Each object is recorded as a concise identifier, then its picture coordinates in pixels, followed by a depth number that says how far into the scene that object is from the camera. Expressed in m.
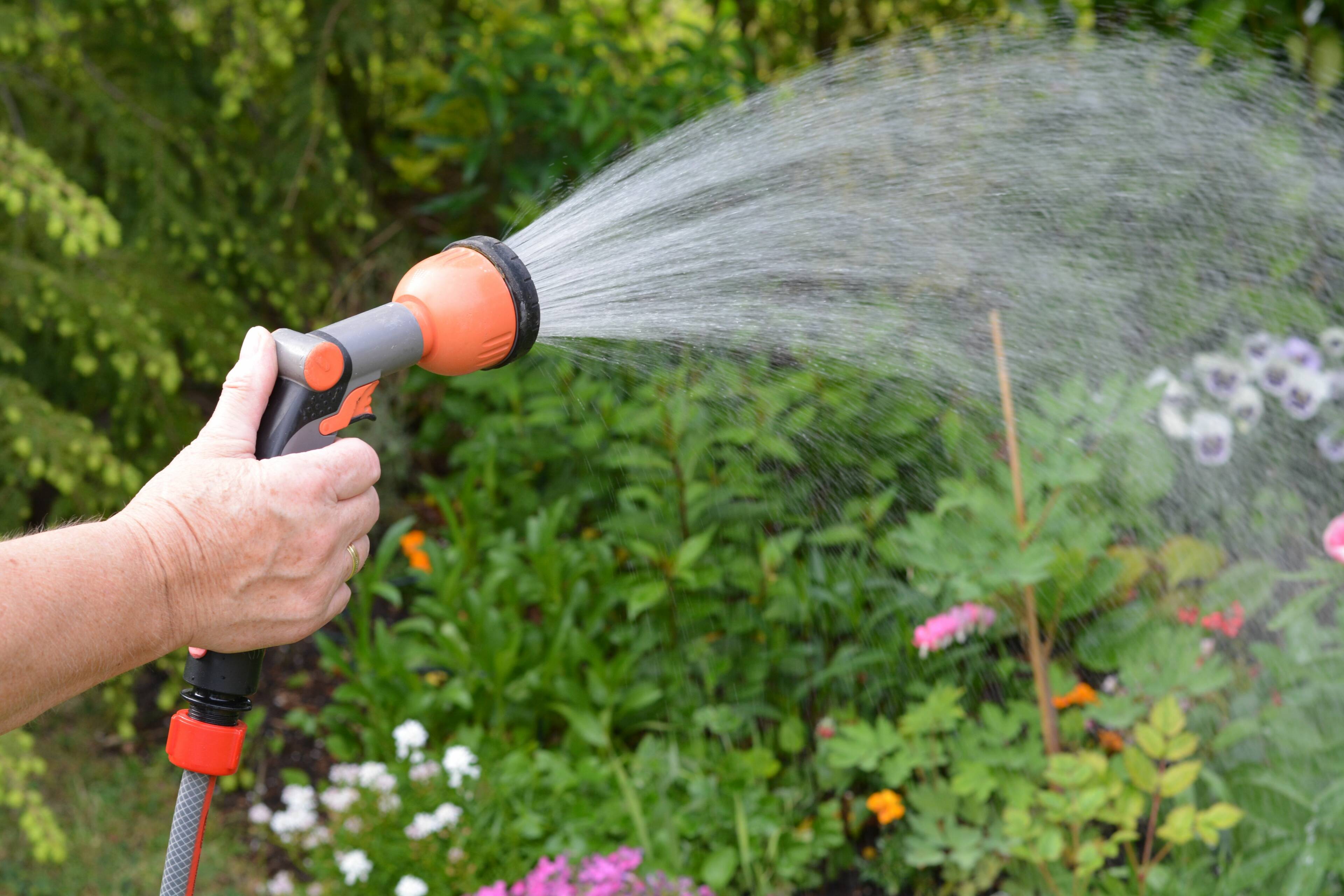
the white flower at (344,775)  2.43
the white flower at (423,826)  2.07
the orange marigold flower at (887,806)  2.15
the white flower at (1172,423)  2.46
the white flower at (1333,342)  2.46
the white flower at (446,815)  2.08
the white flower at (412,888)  1.95
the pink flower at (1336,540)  1.53
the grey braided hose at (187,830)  1.23
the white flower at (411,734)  2.19
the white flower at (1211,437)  2.46
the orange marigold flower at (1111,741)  2.35
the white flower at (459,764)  2.16
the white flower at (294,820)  2.32
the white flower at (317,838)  2.35
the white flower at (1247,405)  2.51
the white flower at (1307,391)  2.46
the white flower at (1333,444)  2.50
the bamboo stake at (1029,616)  1.98
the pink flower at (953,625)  2.08
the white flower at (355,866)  2.03
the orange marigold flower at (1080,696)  2.23
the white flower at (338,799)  2.32
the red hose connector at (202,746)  1.20
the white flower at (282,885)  2.35
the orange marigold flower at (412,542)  3.34
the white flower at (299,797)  2.36
